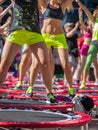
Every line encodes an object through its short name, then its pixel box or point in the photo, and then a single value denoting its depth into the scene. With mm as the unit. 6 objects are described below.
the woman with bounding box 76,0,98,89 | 13416
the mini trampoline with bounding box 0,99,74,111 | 8029
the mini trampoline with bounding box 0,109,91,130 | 5937
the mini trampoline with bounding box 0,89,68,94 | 11537
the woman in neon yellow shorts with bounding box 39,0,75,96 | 10994
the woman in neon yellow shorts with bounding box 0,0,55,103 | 8770
